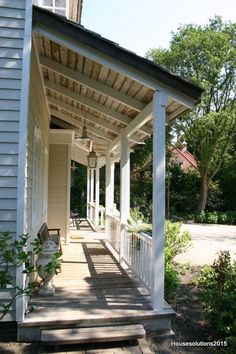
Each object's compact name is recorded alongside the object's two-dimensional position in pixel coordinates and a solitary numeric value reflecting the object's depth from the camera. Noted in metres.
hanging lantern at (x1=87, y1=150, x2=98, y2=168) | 10.00
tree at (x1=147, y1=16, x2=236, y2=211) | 23.14
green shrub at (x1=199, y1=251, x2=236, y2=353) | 4.07
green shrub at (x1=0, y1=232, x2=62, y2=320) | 3.55
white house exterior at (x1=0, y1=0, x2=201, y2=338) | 3.98
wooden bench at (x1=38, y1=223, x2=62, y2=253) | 6.05
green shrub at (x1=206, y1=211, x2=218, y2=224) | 23.02
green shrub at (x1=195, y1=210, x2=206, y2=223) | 23.22
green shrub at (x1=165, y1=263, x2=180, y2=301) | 5.48
